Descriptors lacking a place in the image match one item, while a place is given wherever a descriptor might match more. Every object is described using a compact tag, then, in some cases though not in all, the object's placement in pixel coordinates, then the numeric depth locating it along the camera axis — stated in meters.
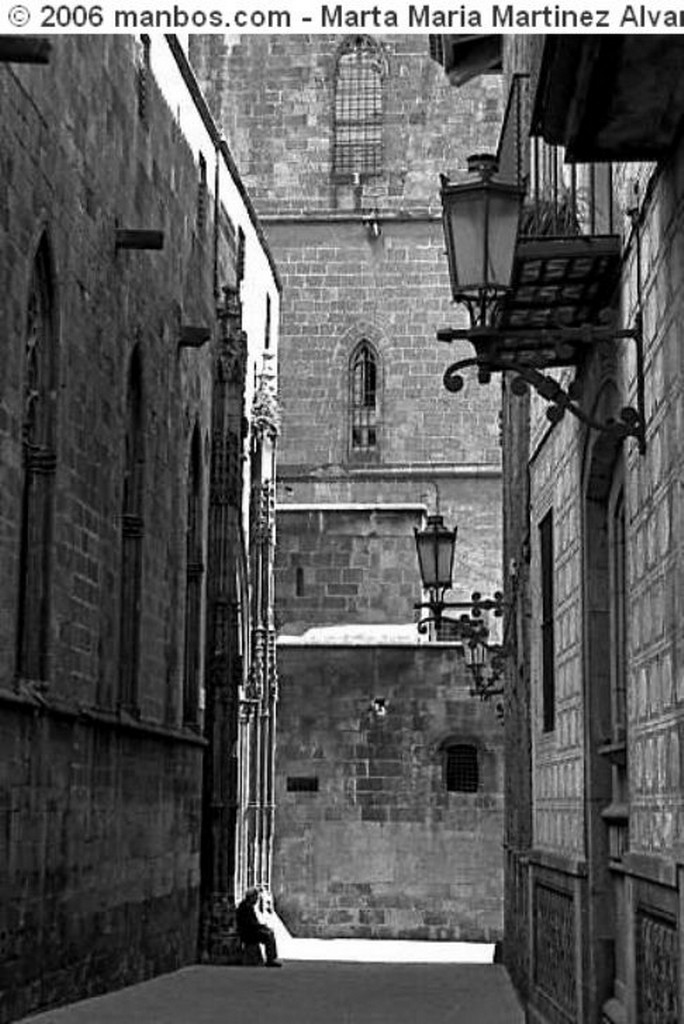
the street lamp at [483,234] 7.68
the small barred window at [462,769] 31.45
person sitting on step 22.94
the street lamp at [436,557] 17.27
